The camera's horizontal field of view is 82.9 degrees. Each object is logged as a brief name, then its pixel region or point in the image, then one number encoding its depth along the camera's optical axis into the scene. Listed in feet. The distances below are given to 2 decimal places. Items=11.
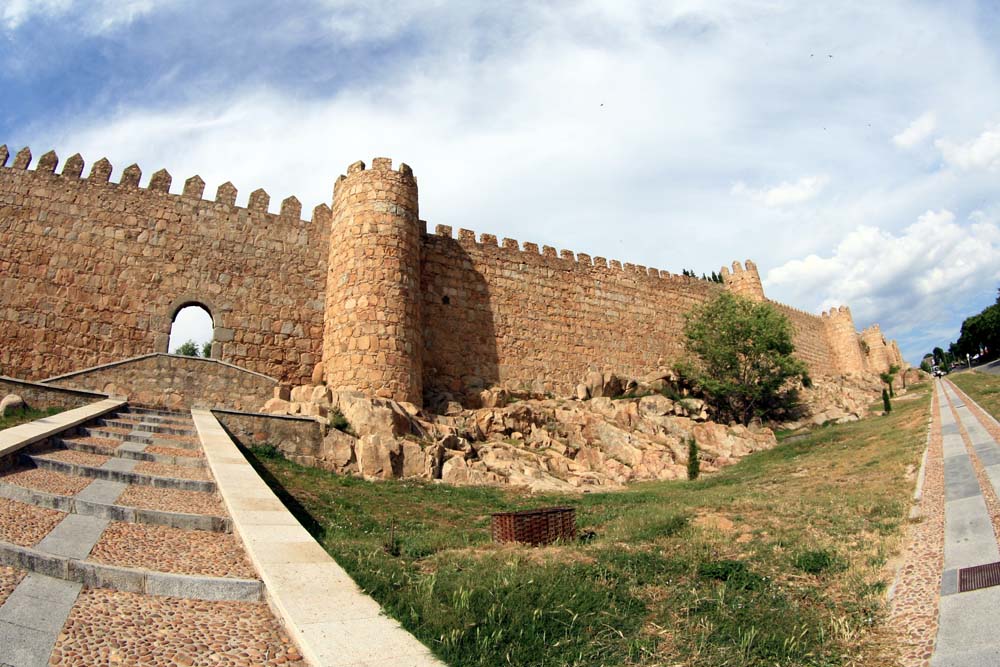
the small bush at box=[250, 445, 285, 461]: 35.24
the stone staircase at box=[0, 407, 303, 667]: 8.78
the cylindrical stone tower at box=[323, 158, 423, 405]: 48.44
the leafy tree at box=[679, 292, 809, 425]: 73.97
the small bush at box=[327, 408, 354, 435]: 40.01
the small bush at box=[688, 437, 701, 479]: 45.93
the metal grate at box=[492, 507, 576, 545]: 20.63
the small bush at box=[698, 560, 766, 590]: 15.23
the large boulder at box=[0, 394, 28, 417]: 31.26
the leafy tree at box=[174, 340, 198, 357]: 149.23
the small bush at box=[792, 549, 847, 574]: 15.93
